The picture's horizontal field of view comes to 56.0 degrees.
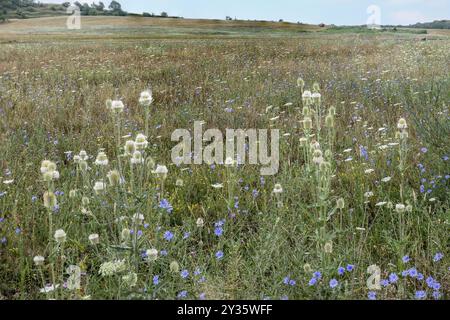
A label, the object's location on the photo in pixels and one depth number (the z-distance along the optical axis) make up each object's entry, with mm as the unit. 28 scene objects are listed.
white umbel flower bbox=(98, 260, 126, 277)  2066
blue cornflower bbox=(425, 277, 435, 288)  2034
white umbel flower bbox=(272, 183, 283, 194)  2541
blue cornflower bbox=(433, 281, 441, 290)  2000
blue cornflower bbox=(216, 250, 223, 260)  2434
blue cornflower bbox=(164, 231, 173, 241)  2549
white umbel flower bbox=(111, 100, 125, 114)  2211
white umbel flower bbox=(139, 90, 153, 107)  2279
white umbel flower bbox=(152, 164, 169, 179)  2315
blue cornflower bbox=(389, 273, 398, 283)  2107
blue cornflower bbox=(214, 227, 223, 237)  2722
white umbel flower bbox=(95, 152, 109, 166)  2322
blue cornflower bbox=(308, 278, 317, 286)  2046
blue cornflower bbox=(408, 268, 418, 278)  2130
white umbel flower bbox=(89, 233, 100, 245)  2125
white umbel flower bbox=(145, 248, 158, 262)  2023
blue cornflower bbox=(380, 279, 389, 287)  2121
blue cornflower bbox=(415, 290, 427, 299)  1977
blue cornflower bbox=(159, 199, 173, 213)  2618
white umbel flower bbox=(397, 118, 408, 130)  2711
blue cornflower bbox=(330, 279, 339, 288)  2040
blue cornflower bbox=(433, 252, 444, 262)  2242
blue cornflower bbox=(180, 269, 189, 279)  2168
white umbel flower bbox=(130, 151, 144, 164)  2264
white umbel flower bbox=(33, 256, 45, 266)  1935
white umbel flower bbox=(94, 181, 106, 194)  2303
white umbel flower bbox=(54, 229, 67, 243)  1887
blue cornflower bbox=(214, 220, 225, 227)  2828
